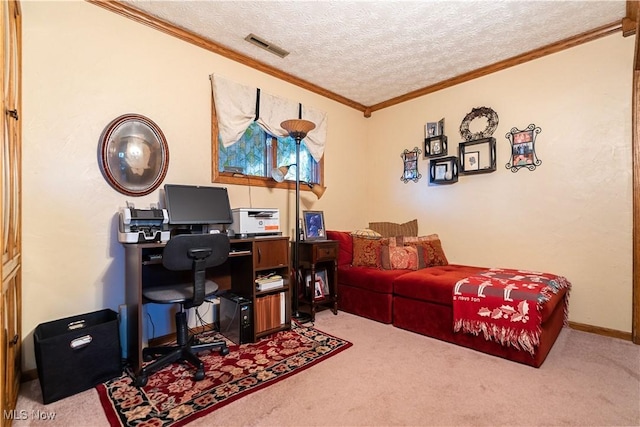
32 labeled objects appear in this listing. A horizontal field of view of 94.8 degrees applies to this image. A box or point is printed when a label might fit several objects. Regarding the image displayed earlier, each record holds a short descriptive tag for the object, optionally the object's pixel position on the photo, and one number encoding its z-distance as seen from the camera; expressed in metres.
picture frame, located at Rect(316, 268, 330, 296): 3.28
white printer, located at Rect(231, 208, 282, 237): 2.55
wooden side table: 2.99
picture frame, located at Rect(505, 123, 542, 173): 2.95
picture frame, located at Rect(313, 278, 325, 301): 3.14
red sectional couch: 2.20
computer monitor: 2.31
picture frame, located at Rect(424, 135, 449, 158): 3.58
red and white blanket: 2.04
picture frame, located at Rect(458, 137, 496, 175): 3.21
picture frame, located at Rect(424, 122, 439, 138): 3.66
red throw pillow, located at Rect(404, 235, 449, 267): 3.29
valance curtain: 2.81
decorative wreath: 3.23
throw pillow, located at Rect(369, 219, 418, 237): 3.75
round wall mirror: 2.21
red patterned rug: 1.56
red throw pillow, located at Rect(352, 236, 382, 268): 3.28
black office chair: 1.83
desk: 1.91
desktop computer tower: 2.40
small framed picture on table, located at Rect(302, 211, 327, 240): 3.21
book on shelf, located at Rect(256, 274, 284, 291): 2.54
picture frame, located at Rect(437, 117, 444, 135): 3.60
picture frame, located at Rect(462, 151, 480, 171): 3.32
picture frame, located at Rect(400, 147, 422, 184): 3.86
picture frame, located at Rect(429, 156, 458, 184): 3.49
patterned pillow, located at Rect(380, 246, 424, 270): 3.17
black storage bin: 1.63
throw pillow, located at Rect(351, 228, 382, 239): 3.44
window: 2.88
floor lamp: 2.95
